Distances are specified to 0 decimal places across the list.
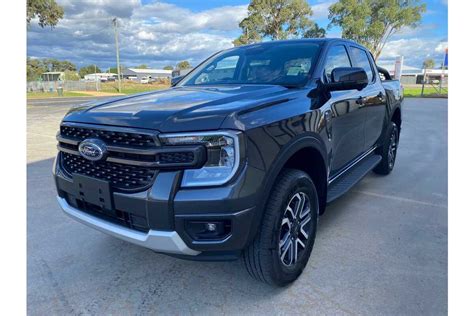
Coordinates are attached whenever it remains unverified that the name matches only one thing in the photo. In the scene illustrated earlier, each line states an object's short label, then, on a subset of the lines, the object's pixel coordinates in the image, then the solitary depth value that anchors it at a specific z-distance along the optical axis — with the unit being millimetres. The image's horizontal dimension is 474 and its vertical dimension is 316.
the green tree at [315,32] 36553
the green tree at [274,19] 35344
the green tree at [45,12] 18016
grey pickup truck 1852
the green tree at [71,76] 71688
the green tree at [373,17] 31984
